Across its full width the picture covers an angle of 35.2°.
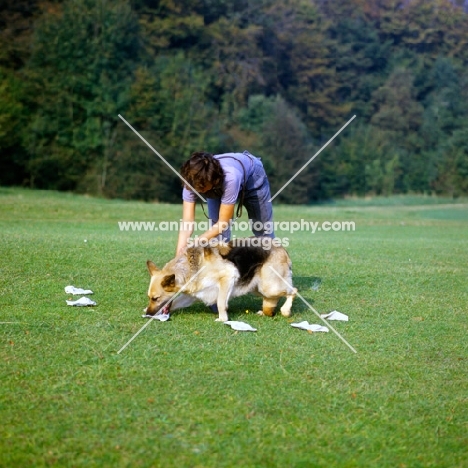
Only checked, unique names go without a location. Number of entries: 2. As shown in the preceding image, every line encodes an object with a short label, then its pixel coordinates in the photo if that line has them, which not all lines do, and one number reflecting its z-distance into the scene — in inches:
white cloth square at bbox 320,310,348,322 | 366.4
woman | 346.0
